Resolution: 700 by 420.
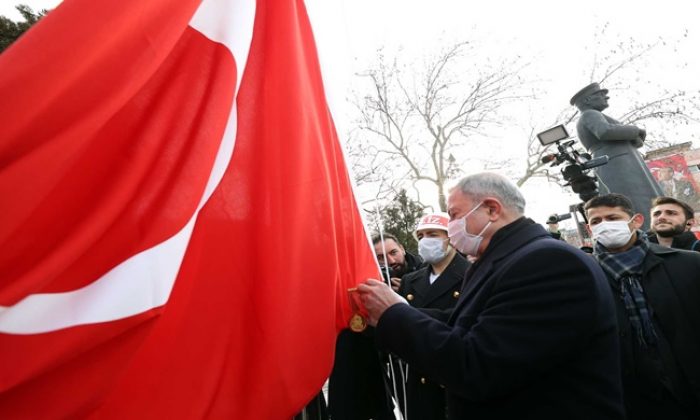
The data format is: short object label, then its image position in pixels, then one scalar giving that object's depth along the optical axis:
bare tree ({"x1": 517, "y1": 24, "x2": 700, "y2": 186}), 15.34
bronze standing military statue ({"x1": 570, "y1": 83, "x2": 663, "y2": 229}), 6.06
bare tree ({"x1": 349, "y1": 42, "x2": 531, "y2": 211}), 17.83
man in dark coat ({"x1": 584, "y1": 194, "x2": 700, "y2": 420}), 2.23
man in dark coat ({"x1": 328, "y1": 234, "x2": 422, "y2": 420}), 2.09
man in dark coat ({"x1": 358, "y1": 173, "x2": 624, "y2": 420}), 1.42
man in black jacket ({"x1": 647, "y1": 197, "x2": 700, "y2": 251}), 3.81
